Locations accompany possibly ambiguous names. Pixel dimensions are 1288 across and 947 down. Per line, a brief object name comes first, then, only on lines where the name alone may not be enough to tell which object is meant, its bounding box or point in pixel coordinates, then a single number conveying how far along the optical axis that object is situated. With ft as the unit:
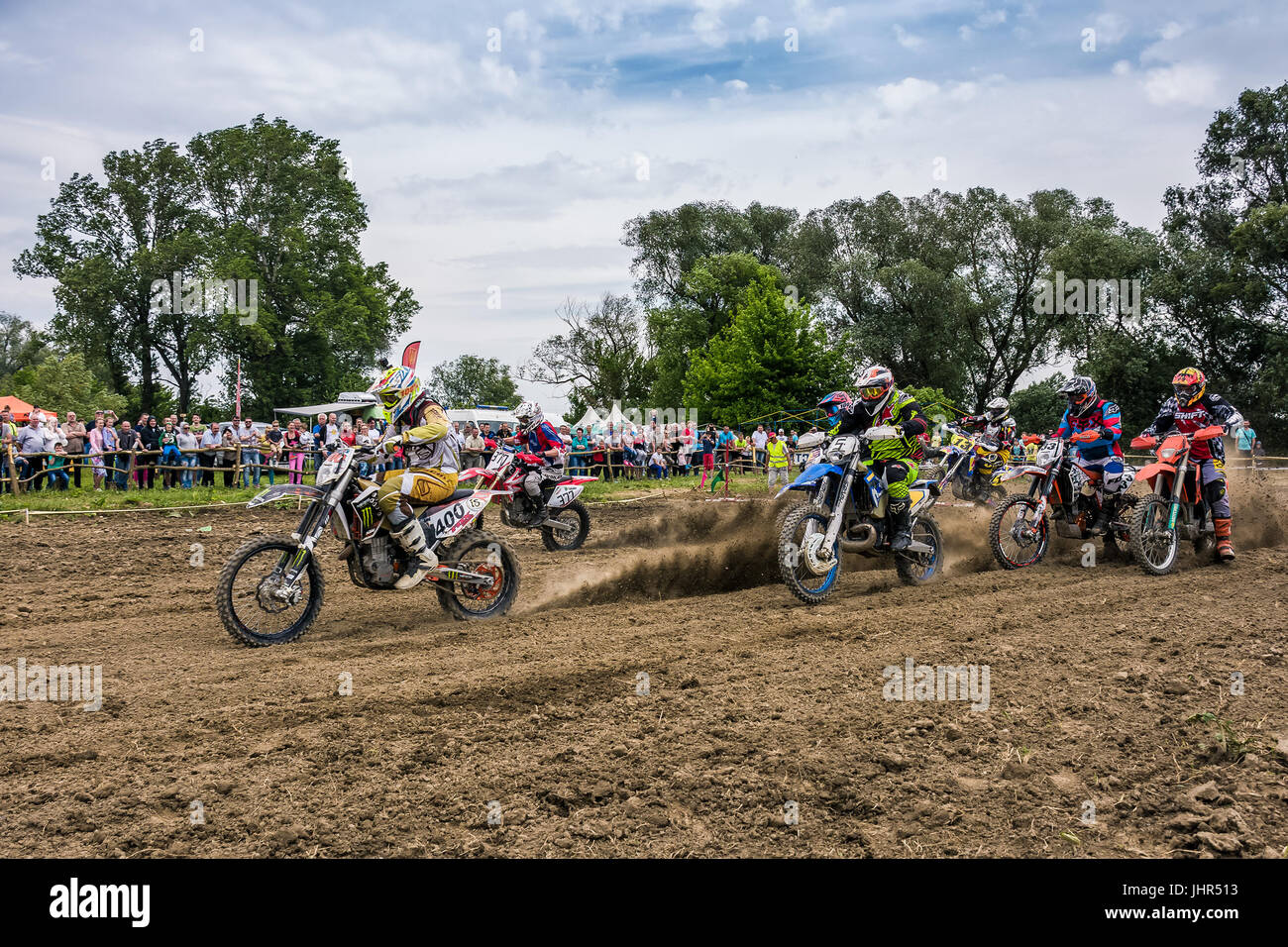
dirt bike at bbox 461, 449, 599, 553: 41.75
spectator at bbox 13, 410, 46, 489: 60.13
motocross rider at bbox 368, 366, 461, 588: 25.31
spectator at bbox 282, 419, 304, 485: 68.49
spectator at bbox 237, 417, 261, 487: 69.15
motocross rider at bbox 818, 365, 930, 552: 29.09
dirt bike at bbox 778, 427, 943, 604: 26.68
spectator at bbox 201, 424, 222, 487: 69.18
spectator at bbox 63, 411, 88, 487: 64.28
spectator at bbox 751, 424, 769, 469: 103.76
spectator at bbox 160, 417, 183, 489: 66.95
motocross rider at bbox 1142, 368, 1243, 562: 34.53
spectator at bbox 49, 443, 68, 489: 61.11
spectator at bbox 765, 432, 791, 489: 80.38
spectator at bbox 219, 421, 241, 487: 68.03
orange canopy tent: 74.64
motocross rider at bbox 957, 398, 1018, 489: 61.26
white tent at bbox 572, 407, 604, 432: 113.61
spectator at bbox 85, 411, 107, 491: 63.62
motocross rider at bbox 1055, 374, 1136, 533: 34.63
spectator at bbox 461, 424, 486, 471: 69.32
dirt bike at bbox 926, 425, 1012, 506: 59.31
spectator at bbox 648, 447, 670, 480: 92.99
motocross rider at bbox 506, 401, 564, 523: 42.06
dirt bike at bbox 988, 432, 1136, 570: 33.65
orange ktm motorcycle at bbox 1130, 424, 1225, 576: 32.68
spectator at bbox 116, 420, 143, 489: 65.05
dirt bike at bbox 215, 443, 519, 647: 23.43
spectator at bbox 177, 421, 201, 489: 67.31
